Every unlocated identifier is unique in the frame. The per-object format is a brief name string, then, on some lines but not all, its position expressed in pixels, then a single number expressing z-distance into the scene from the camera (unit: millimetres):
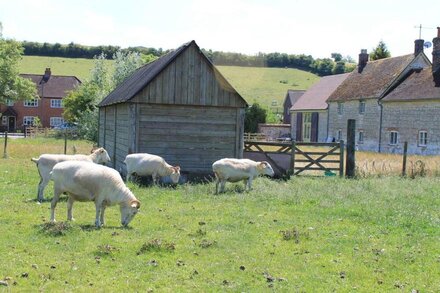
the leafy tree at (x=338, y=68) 133875
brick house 82125
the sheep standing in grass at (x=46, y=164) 14922
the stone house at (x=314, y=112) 61812
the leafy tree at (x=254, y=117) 67000
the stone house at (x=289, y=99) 80875
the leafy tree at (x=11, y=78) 64188
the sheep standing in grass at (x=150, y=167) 18828
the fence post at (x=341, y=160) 23031
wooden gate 22547
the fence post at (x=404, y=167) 22911
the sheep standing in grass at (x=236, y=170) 17594
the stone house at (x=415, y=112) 41750
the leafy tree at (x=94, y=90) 48591
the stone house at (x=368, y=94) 48375
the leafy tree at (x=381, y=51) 78000
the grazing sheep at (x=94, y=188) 11477
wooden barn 20781
